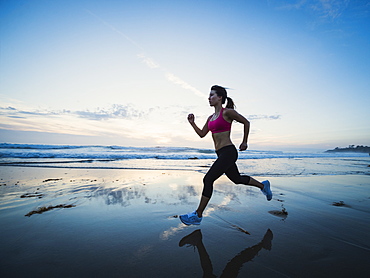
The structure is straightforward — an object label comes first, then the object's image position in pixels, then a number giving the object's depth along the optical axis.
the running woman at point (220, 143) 2.97
